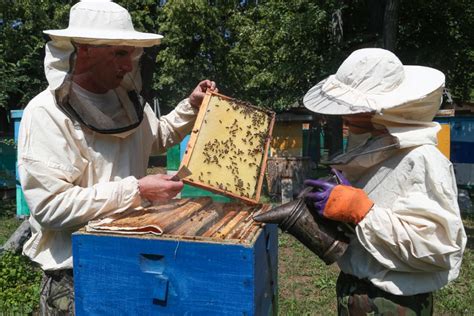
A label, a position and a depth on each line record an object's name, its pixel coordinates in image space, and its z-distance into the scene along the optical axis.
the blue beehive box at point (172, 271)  1.52
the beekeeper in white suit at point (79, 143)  1.78
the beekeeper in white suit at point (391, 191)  1.58
